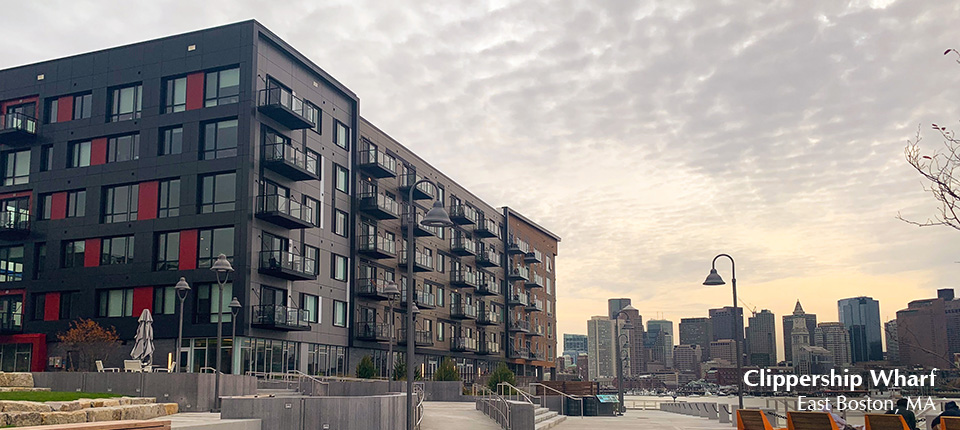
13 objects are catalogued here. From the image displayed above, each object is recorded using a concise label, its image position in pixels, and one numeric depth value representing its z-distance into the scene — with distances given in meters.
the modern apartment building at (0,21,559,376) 40.72
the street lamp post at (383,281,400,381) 35.83
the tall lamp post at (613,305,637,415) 51.45
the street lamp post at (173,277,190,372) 30.81
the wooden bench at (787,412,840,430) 15.39
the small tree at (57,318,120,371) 39.44
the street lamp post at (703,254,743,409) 30.61
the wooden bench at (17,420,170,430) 13.41
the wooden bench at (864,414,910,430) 13.67
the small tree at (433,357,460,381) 47.03
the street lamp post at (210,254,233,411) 27.94
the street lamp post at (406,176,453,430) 18.73
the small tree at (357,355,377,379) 46.25
